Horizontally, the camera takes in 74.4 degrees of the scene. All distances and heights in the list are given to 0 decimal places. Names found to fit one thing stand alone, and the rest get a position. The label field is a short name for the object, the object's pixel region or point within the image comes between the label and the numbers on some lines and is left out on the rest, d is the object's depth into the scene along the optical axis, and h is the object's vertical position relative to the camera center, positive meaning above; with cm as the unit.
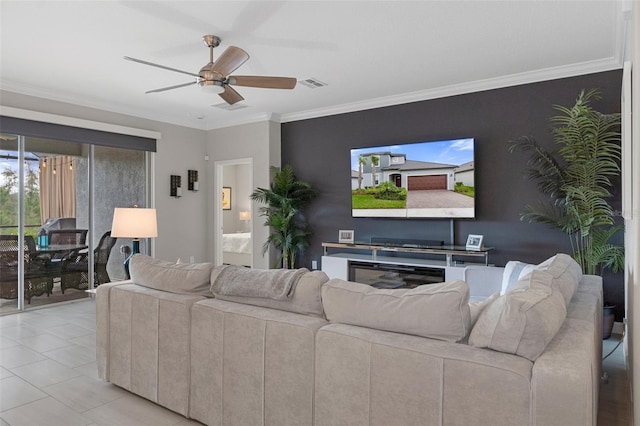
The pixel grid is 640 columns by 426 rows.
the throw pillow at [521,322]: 140 -39
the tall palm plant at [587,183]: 363 +26
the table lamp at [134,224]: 371 -12
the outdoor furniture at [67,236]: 537 -33
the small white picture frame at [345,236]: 570 -35
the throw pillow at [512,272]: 285 -44
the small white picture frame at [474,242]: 456 -35
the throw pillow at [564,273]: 190 -32
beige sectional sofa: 139 -55
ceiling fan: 315 +108
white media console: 458 -62
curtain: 529 +31
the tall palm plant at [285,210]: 599 +1
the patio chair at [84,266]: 551 -75
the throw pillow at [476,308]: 169 -40
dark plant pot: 358 -93
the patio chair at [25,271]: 496 -73
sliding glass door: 501 -5
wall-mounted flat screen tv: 482 +38
